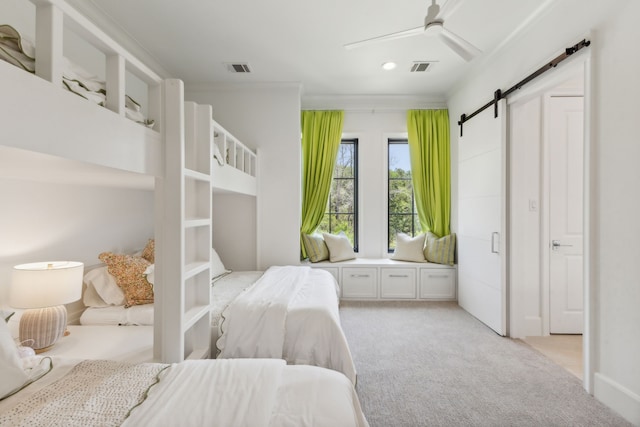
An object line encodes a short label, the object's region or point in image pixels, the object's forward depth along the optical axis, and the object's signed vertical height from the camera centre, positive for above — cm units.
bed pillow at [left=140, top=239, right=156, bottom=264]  258 -33
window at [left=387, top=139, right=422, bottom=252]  450 +15
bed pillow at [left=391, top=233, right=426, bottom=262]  412 -46
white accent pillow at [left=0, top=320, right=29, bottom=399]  102 -53
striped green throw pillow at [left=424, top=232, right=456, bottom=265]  398 -46
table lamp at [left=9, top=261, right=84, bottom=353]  150 -42
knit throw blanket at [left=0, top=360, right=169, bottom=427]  89 -59
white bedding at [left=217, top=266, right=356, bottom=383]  194 -76
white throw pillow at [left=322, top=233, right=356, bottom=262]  411 -45
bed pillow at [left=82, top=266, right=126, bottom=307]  210 -53
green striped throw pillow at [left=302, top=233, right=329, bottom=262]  407 -44
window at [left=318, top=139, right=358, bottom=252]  452 +26
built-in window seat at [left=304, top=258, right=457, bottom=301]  396 -85
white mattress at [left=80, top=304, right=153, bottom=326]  199 -67
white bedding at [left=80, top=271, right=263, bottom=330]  199 -67
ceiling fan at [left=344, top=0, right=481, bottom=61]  184 +112
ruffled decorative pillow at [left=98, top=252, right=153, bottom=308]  210 -44
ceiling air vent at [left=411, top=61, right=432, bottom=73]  332 +162
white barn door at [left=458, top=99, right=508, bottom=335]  291 -4
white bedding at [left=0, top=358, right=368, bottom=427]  92 -61
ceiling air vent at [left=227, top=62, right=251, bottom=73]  338 +163
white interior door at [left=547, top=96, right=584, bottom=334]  295 +1
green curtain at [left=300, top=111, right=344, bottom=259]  421 +74
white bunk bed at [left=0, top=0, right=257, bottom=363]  85 +23
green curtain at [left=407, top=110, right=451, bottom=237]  416 +65
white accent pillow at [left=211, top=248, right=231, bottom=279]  321 -57
